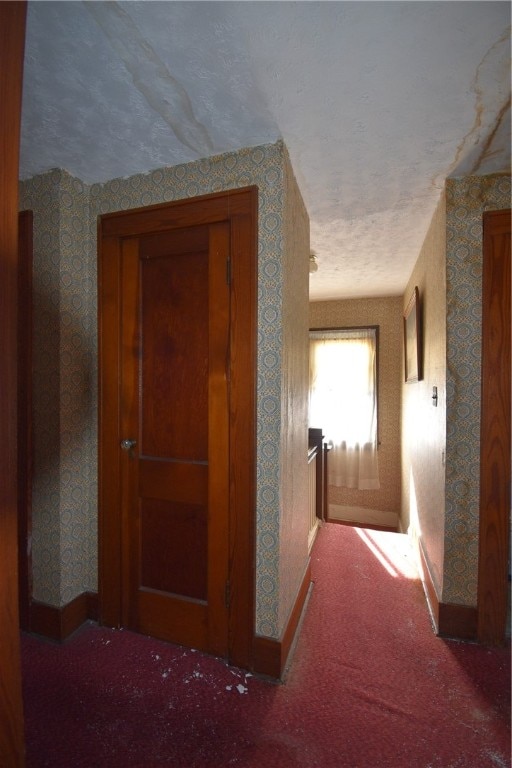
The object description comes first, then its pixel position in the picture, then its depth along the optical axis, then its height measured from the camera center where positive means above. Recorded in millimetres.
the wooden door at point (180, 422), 1563 -173
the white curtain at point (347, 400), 4398 -188
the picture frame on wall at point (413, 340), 2598 +370
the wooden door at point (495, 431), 1722 -222
